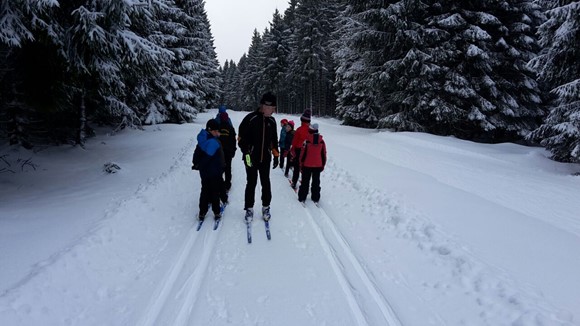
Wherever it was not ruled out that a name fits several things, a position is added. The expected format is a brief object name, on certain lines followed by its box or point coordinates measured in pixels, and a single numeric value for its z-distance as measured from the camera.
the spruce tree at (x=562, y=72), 9.63
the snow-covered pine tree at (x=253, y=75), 61.62
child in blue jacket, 5.87
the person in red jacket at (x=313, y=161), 7.38
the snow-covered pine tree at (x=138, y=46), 7.06
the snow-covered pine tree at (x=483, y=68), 15.62
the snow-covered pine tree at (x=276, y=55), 52.44
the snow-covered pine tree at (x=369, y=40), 16.58
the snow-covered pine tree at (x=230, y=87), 92.25
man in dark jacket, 5.66
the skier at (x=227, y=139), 7.48
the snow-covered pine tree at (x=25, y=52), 5.54
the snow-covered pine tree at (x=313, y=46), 39.56
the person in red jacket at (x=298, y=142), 8.16
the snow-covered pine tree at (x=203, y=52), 25.13
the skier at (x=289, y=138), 10.22
